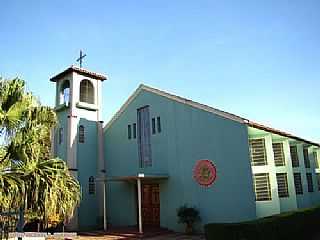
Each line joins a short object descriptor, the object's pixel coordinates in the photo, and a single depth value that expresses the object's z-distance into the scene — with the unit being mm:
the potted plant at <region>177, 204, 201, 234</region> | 16688
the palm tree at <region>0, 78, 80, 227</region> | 8852
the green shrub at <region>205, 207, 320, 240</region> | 12039
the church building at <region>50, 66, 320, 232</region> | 15812
